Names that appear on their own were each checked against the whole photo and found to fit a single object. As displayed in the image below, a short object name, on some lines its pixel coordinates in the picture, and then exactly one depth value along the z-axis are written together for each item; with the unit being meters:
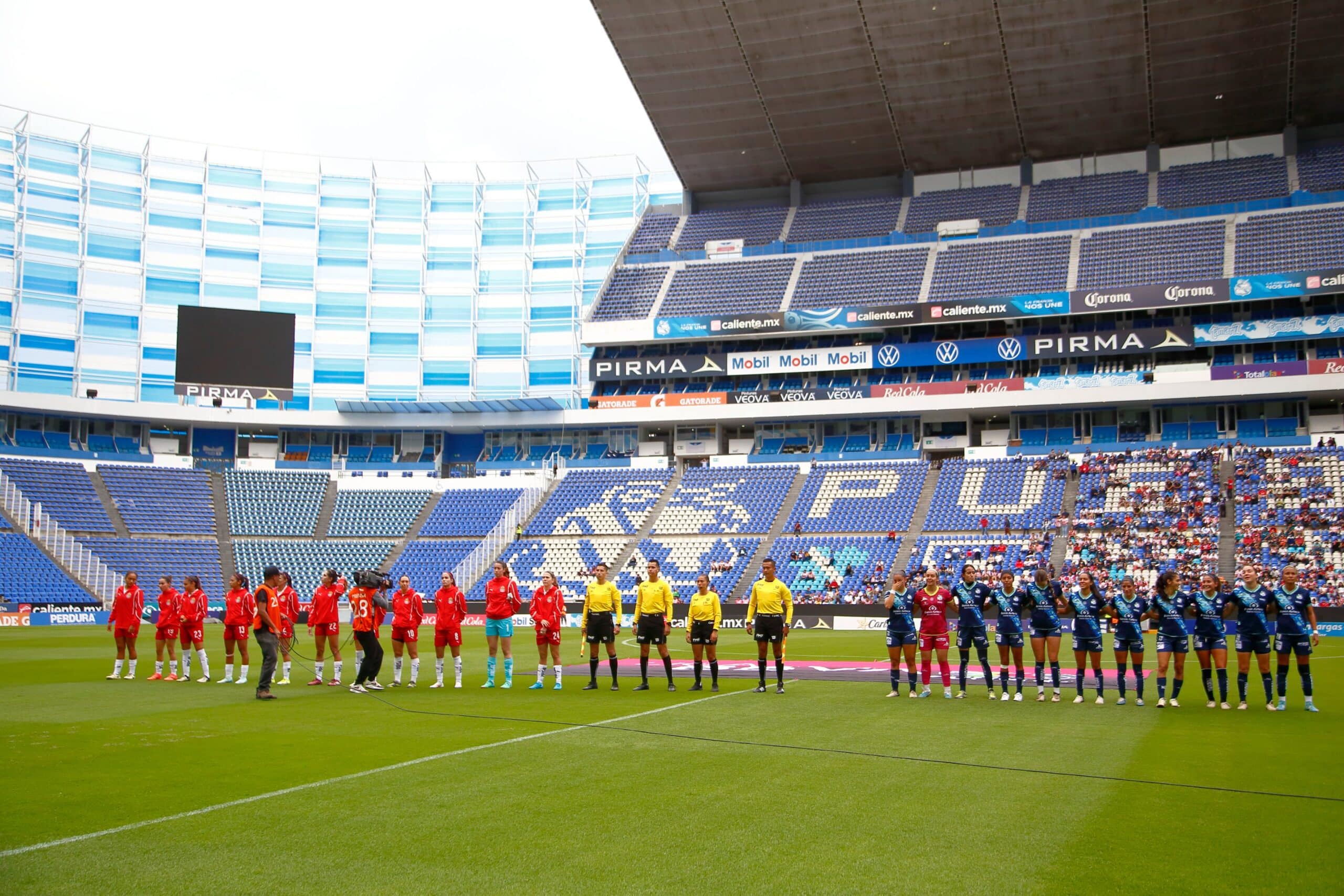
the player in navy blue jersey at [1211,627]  15.19
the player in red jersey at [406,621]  17.62
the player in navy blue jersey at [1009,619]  16.27
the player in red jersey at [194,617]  19.12
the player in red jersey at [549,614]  17.48
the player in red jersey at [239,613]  18.16
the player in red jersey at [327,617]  18.41
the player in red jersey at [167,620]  18.91
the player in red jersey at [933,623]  16.44
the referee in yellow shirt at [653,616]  17.34
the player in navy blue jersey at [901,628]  16.38
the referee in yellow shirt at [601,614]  17.34
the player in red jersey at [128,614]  19.09
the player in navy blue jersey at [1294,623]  14.95
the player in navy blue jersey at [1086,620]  15.88
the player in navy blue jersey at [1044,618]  16.08
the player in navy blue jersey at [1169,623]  15.44
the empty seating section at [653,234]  67.69
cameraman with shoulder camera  16.84
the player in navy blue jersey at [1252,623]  15.25
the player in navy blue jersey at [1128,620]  15.77
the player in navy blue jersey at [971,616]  16.33
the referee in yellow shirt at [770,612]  16.69
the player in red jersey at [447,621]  17.78
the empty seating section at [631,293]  62.59
